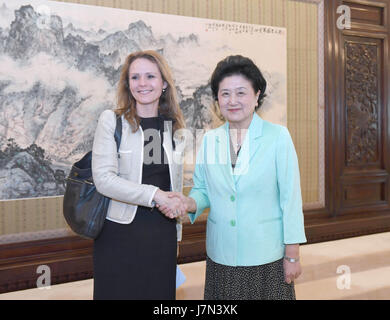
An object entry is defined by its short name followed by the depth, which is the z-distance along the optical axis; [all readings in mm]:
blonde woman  1746
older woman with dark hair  1755
